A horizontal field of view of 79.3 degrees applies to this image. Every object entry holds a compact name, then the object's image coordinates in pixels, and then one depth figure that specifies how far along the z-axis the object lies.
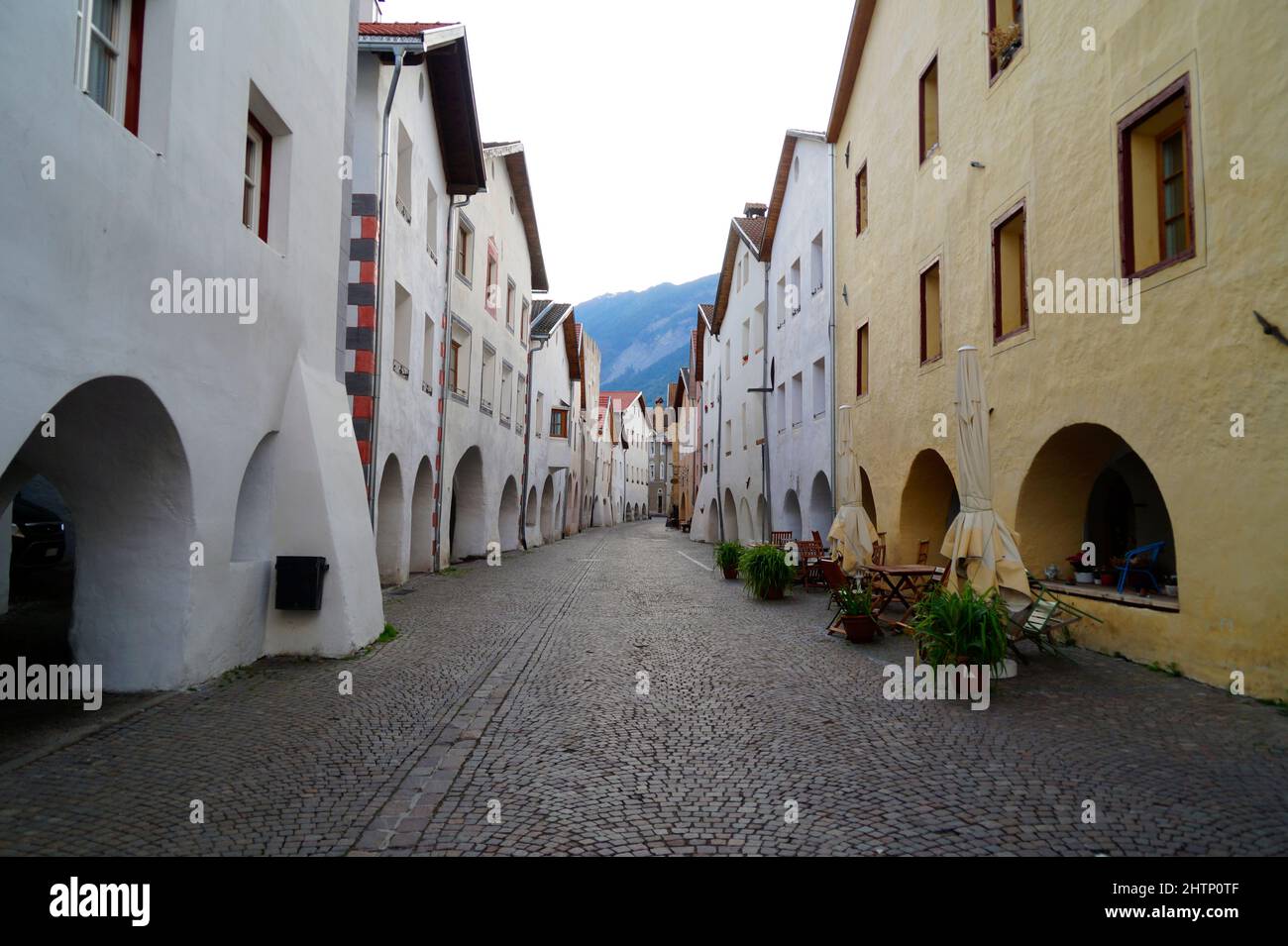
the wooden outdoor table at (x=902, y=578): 10.42
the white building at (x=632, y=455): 69.25
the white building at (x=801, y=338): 19.27
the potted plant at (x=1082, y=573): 9.07
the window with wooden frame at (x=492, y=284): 21.80
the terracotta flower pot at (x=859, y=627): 9.17
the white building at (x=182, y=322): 4.39
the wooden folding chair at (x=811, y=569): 14.72
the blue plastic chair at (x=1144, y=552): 8.26
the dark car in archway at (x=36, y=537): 12.66
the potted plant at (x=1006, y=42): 10.20
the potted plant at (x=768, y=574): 13.13
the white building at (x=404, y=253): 12.55
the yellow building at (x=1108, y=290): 6.26
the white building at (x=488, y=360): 19.00
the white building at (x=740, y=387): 26.27
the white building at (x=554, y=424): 29.98
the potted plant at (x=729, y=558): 16.88
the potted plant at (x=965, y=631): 6.61
